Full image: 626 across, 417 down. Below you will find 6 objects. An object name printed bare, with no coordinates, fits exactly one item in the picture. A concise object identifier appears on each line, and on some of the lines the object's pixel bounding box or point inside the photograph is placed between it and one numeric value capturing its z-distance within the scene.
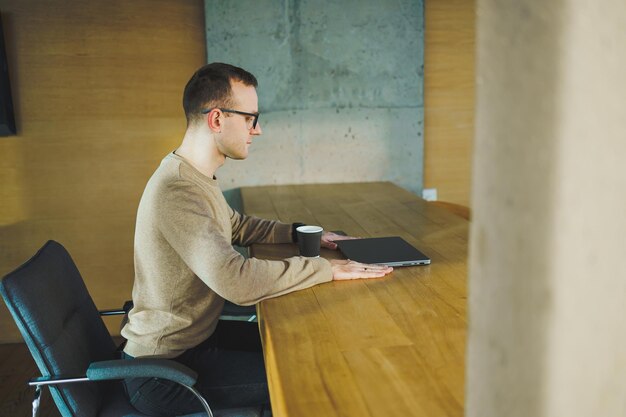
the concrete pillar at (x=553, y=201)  0.52
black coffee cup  1.98
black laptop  1.94
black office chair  1.52
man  1.64
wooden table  1.08
